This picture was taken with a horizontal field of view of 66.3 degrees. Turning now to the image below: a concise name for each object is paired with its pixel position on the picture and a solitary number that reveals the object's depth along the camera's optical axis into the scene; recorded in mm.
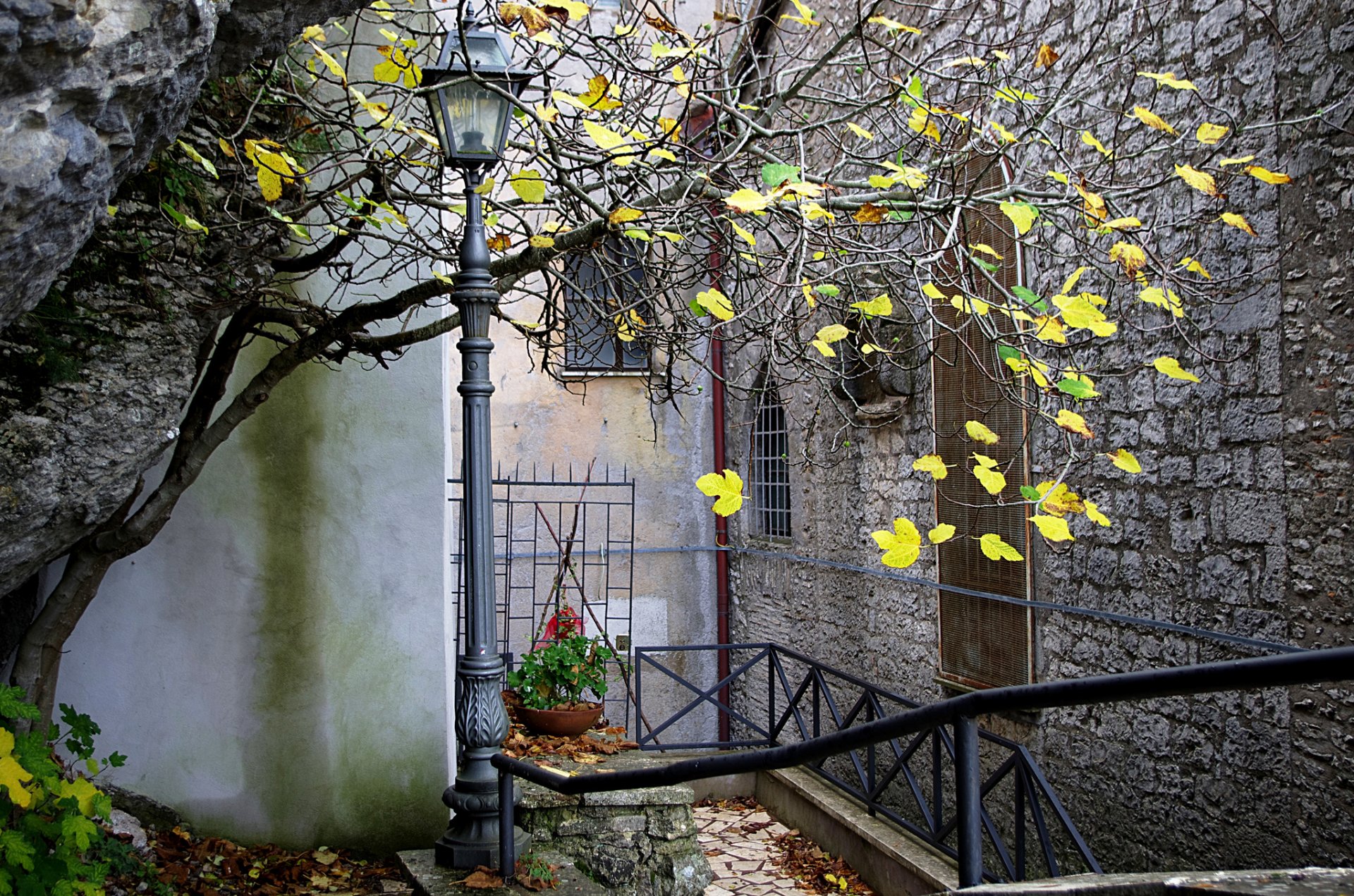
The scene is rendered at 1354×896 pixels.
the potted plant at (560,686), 5500
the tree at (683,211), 3684
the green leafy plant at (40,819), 3070
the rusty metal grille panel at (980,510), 6254
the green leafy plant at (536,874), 3697
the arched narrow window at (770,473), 10383
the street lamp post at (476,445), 3779
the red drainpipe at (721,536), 11016
